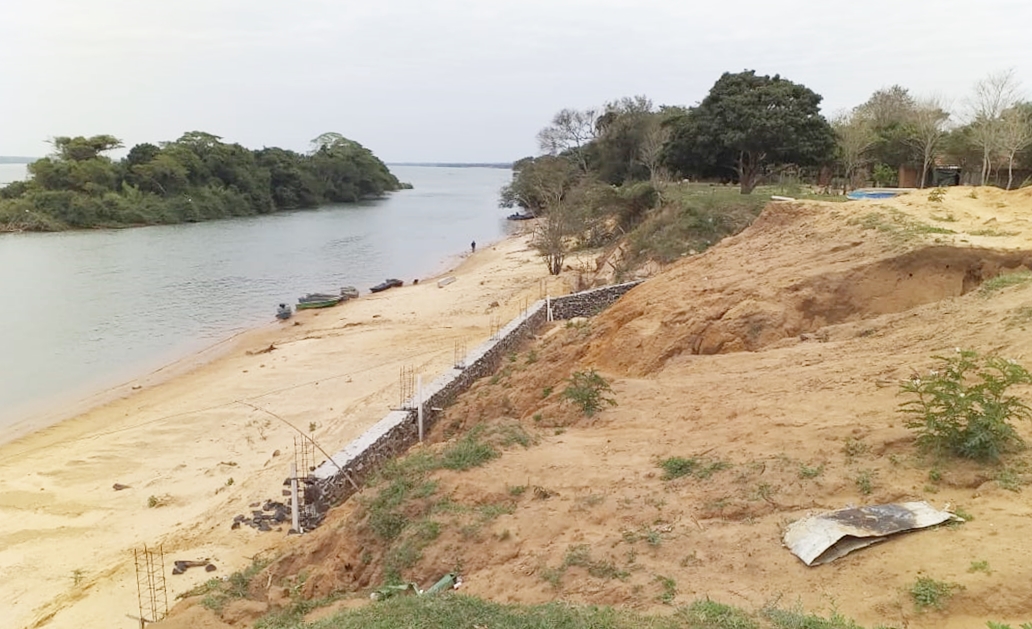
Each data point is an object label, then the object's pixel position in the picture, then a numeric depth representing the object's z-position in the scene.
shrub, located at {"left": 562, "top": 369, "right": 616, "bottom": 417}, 10.09
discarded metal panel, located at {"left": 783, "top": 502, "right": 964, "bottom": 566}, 5.27
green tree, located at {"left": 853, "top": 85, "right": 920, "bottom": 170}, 34.53
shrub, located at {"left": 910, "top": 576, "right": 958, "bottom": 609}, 4.52
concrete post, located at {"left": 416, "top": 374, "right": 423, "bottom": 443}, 11.70
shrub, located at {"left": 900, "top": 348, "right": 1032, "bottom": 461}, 5.96
